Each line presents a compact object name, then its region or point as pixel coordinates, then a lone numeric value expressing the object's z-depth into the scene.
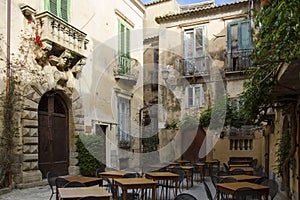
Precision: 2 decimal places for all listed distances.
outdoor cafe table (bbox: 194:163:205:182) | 11.51
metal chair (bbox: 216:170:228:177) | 7.84
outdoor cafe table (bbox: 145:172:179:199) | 7.72
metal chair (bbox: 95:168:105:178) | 7.96
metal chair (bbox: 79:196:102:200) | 4.16
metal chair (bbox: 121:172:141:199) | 6.63
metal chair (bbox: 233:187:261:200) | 5.15
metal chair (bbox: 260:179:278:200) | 5.70
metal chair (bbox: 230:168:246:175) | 8.42
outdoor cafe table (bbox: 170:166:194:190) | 10.06
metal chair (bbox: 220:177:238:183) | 6.53
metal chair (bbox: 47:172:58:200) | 6.74
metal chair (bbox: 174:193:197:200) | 4.32
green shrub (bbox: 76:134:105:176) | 11.49
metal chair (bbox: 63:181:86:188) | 5.59
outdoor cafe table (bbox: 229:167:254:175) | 8.90
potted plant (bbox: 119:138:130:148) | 14.70
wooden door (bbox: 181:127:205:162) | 16.45
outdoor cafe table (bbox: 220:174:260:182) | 7.10
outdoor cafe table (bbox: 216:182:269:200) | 5.60
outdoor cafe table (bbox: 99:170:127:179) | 7.68
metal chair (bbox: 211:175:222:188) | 6.70
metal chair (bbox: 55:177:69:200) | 6.15
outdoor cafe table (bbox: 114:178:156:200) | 6.09
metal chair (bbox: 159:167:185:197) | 7.94
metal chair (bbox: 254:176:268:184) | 6.72
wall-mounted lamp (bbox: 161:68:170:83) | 16.39
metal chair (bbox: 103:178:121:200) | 6.02
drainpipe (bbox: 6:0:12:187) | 8.76
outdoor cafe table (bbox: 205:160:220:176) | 12.95
